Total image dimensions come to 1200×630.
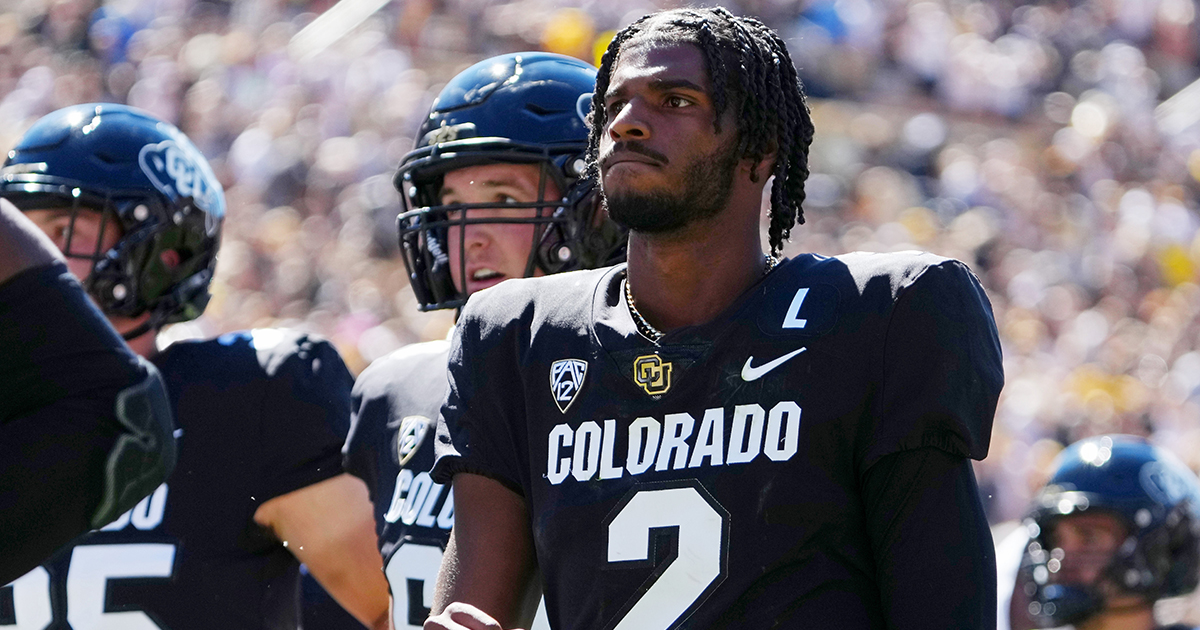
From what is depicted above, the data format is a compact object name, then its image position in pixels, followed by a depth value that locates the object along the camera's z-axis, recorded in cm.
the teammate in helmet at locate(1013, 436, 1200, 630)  998
